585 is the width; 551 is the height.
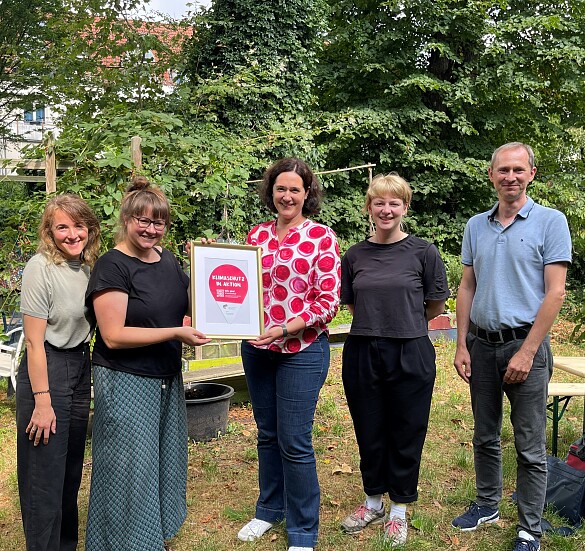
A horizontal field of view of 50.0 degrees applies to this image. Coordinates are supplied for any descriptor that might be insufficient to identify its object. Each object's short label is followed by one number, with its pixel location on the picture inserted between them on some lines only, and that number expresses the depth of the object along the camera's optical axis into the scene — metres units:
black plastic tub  4.84
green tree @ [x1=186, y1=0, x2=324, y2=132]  9.48
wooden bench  4.24
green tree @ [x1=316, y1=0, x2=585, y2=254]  12.21
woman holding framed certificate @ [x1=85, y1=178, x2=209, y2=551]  2.62
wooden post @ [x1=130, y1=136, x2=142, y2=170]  4.93
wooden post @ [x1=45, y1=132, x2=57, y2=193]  4.96
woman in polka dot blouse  2.99
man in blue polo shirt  2.97
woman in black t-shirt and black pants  3.15
